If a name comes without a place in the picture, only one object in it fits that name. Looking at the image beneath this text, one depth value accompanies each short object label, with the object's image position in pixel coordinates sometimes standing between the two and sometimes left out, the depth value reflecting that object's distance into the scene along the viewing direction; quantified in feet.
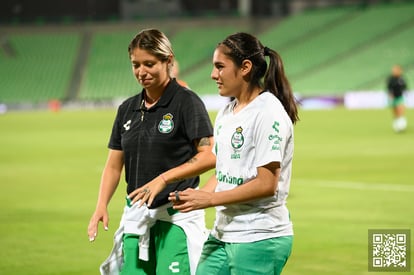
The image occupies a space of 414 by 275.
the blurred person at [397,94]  182.60
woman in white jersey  30.66
